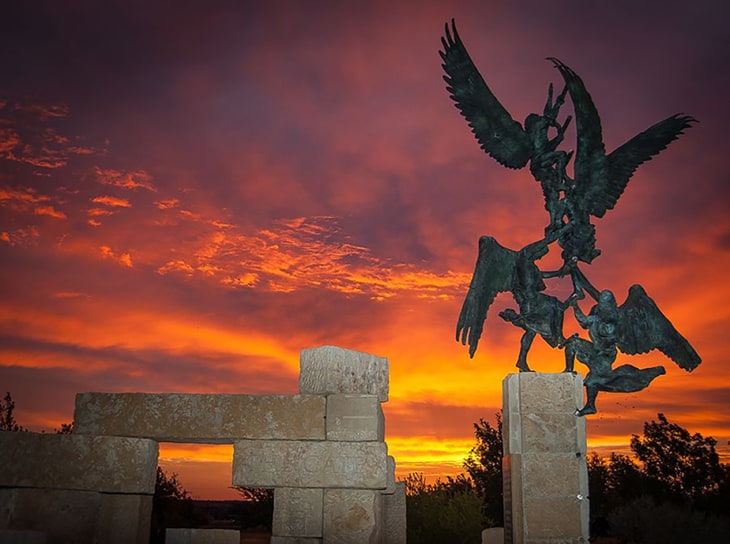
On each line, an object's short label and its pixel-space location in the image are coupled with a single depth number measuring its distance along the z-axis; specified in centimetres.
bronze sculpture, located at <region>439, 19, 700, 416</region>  878
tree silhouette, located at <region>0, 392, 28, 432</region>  1852
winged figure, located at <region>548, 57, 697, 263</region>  889
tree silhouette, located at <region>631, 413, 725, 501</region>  2642
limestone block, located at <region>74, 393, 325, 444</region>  891
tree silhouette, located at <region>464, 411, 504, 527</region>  2389
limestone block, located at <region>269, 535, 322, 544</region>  854
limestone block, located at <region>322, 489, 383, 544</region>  852
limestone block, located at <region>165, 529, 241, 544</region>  883
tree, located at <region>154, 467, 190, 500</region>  2017
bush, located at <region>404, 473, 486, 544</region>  1808
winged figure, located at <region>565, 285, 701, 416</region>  860
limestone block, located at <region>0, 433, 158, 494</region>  895
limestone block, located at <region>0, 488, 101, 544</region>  884
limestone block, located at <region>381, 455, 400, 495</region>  901
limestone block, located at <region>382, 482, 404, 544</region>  1009
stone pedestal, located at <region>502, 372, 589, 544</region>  812
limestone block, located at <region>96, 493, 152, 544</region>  888
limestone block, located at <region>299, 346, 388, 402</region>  914
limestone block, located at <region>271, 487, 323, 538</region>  859
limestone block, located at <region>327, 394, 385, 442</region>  876
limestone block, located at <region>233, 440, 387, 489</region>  866
